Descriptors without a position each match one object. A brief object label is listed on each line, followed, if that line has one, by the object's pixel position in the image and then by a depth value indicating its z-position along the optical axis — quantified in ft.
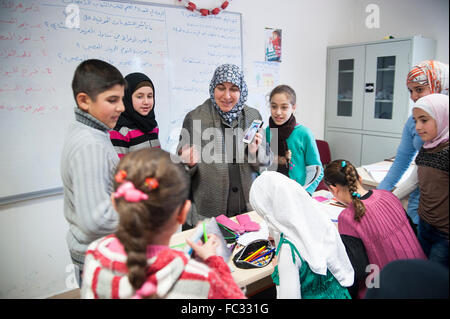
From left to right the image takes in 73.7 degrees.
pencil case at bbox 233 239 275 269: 3.74
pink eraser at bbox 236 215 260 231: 4.63
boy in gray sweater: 2.34
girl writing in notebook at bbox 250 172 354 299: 2.85
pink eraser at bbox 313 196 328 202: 5.79
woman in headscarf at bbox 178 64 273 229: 4.51
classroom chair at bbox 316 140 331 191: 9.99
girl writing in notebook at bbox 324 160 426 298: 2.51
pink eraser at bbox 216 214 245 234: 4.57
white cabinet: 8.91
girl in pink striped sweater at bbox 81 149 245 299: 1.87
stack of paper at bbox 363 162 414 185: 6.78
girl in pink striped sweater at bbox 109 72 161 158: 5.03
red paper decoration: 7.45
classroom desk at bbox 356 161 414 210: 6.50
